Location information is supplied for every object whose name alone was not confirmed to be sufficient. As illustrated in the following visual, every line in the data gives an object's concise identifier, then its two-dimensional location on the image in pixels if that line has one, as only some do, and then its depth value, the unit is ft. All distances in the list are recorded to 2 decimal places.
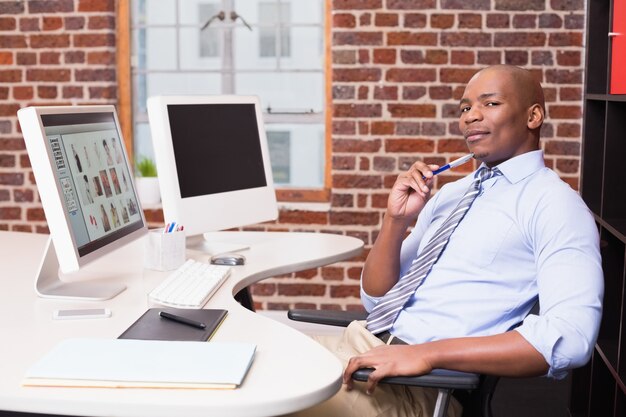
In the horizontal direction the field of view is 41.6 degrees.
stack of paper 4.35
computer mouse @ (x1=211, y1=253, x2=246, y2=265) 7.89
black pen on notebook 5.49
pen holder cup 7.55
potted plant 12.80
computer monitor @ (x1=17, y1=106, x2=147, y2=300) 5.93
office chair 4.86
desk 4.18
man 5.00
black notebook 5.29
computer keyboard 6.18
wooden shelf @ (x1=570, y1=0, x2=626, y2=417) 8.20
